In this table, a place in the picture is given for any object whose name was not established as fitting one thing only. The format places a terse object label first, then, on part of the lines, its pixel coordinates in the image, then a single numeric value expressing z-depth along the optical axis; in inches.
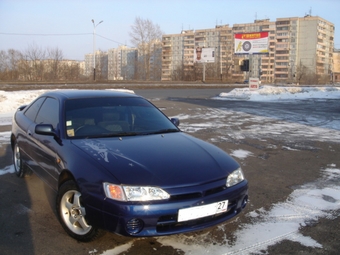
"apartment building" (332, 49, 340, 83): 5536.4
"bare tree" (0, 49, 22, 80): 2372.0
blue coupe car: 121.8
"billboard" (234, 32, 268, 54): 1727.4
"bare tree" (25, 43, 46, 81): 2364.9
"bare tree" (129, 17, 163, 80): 2819.9
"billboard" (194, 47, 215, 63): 2677.2
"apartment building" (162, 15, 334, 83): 4724.4
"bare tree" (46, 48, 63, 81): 2428.6
